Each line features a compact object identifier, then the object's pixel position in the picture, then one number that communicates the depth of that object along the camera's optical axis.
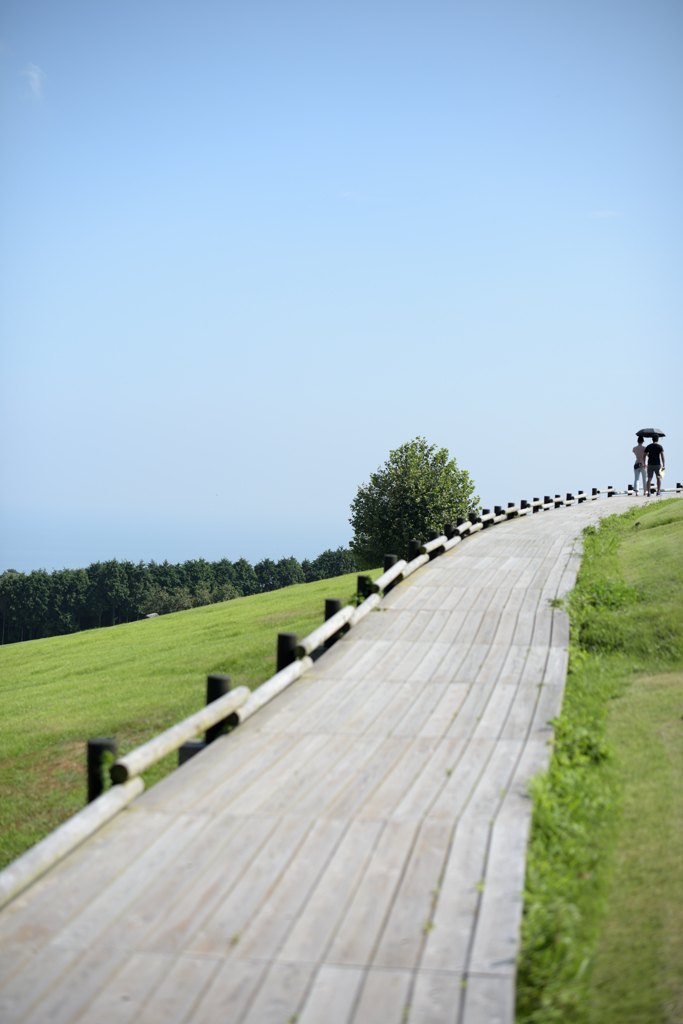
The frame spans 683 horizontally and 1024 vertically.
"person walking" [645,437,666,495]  30.34
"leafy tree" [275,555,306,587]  145.75
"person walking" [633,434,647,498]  31.64
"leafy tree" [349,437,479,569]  44.16
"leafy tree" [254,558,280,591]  144.25
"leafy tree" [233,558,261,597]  137.38
